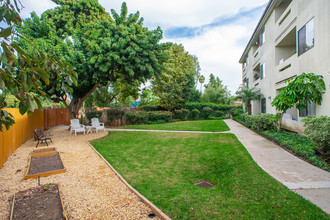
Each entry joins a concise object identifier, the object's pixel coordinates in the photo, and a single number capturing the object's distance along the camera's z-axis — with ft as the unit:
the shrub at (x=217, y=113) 96.02
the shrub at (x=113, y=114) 64.13
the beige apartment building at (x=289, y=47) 25.68
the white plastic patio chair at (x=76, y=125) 45.62
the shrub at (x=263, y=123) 38.97
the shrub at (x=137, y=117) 66.33
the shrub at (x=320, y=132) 19.52
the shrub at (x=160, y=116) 71.53
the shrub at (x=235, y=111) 89.30
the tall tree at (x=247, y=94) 59.47
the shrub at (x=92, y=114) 61.46
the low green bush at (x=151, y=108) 78.10
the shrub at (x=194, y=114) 90.94
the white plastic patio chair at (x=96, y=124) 47.98
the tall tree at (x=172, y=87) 77.30
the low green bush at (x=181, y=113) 83.50
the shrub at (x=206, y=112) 92.99
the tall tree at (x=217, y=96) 120.47
